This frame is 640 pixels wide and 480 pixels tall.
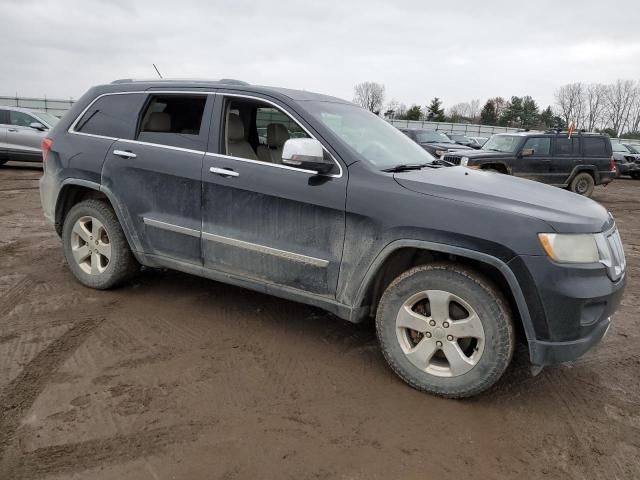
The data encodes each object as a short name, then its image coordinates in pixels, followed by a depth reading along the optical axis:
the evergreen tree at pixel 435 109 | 66.00
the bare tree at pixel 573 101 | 78.50
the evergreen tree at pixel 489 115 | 68.94
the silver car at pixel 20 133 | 12.70
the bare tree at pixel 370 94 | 73.19
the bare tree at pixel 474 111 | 80.94
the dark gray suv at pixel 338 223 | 2.69
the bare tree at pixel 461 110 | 80.54
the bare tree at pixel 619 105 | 78.75
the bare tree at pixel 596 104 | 79.38
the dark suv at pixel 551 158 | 11.48
